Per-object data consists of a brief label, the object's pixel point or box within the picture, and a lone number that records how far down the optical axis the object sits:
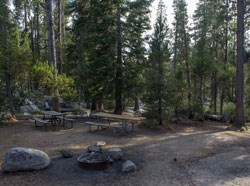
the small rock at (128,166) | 4.58
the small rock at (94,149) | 5.03
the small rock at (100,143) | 6.15
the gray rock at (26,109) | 12.51
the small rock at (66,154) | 5.20
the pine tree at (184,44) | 11.90
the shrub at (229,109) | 12.99
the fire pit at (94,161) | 4.54
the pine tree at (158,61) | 8.94
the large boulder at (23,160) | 4.38
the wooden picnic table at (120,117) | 7.81
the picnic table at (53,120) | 8.45
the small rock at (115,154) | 5.07
